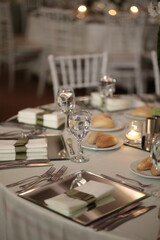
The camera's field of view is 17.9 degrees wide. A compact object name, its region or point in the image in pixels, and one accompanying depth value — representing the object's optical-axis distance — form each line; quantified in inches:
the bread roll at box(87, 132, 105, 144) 84.1
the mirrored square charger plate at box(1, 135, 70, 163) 79.2
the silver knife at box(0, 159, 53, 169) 75.9
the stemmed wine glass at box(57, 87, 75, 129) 94.1
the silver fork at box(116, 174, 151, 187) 70.4
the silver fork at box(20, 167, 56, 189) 69.7
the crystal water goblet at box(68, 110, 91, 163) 78.3
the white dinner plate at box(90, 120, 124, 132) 91.7
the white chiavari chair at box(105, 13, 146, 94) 219.0
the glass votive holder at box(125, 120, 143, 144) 87.2
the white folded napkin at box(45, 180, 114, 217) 62.1
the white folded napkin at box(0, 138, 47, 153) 78.9
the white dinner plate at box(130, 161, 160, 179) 72.0
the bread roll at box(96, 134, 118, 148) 82.2
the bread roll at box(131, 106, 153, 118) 99.5
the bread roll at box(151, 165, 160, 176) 72.2
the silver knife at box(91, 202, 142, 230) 60.6
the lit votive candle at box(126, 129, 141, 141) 87.2
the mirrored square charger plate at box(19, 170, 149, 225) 62.2
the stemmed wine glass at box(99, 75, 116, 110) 106.7
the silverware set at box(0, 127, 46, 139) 89.1
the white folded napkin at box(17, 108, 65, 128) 94.0
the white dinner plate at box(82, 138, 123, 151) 81.9
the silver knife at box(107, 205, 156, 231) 60.6
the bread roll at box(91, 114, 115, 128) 92.3
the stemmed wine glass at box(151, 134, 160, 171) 69.0
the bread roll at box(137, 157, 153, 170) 73.9
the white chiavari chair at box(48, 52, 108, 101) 127.5
